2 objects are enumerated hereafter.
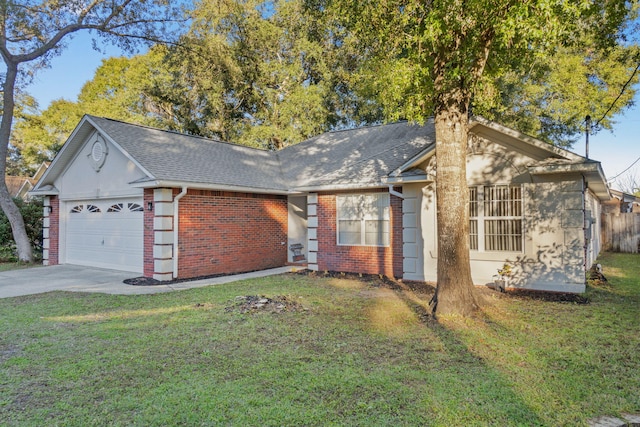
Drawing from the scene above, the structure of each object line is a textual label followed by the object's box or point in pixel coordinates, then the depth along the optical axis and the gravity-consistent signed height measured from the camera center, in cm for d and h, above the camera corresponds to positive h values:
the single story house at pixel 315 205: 913 +70
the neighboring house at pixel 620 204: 2156 +140
